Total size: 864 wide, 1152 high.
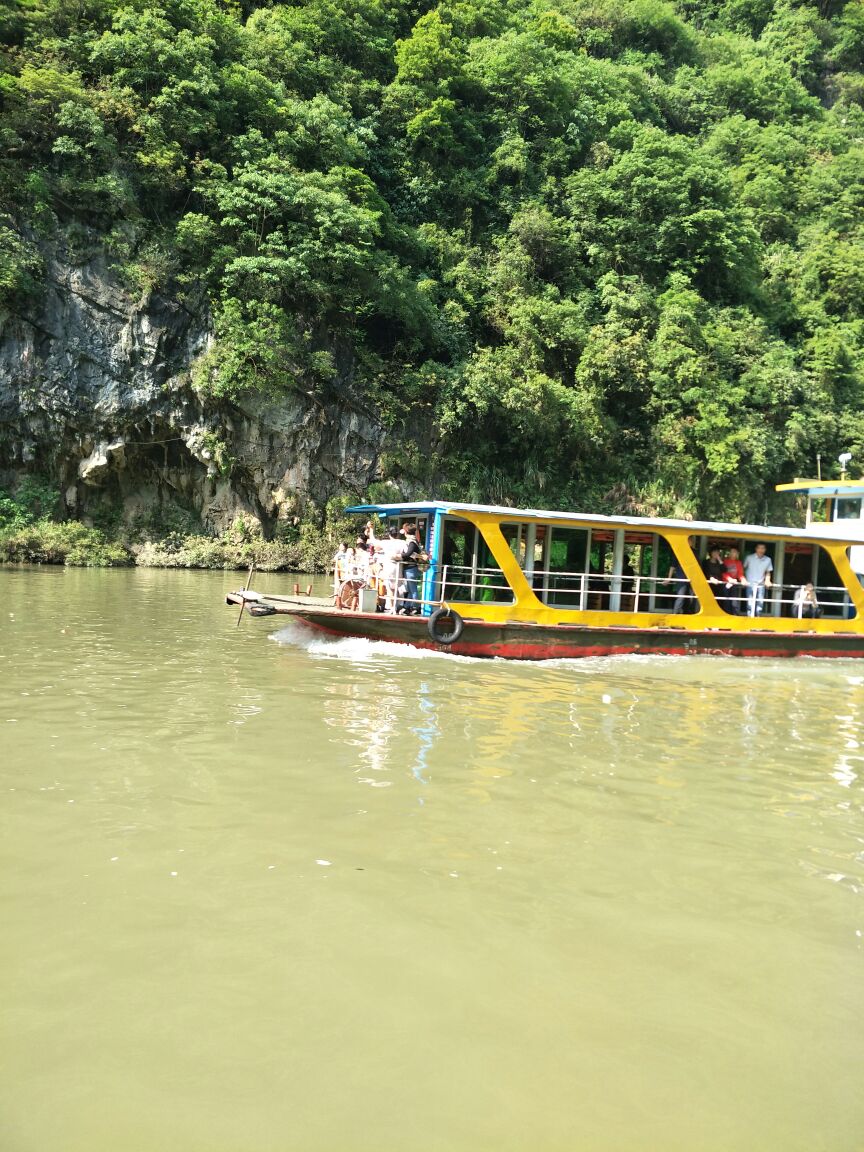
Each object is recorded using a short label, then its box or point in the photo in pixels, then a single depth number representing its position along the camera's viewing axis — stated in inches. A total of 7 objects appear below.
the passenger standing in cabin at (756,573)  636.7
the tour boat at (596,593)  547.2
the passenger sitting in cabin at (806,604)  645.9
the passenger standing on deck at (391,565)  551.5
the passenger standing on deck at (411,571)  552.7
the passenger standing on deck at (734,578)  628.7
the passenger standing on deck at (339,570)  578.4
